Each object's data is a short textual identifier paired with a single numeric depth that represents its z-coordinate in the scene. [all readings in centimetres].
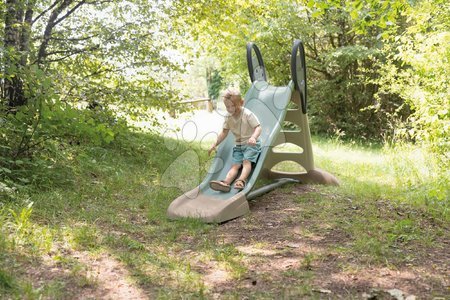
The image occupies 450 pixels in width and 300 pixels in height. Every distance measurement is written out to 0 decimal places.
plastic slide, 432
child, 498
